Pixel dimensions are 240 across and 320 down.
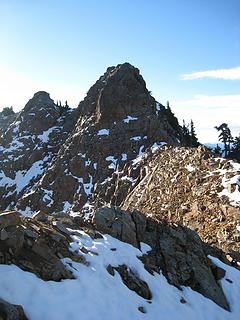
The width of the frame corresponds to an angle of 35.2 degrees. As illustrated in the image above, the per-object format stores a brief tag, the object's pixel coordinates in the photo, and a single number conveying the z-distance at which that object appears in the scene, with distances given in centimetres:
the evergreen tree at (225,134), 8431
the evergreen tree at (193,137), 8089
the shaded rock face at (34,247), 1238
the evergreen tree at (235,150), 7595
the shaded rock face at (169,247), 1728
